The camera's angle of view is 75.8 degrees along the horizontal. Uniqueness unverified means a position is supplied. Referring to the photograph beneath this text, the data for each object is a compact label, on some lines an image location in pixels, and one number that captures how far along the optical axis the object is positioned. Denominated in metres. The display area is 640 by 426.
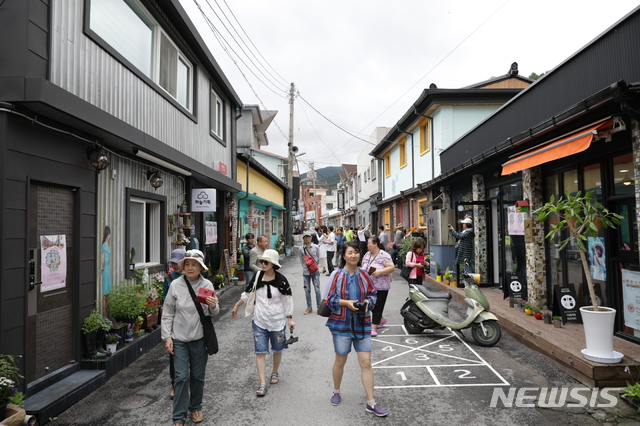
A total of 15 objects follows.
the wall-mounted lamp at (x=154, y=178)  7.86
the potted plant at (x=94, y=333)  5.35
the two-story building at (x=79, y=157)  4.23
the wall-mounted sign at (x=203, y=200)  10.41
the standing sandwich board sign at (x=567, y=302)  6.52
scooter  6.48
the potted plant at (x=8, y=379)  3.51
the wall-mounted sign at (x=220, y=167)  11.78
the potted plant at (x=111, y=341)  5.57
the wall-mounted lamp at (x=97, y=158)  5.60
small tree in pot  4.85
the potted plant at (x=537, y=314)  7.10
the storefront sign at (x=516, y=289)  8.34
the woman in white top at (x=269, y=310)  4.84
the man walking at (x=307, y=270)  8.82
